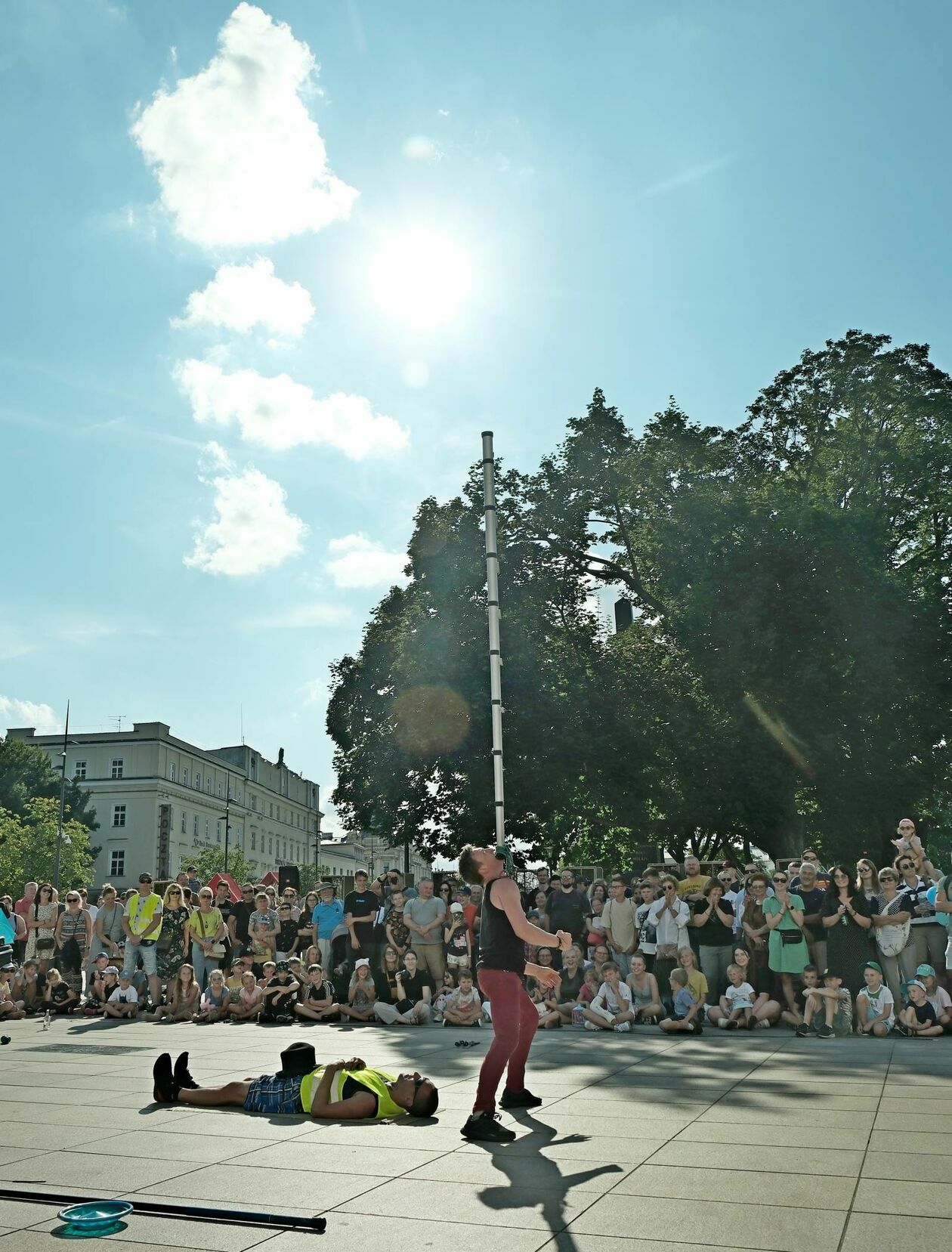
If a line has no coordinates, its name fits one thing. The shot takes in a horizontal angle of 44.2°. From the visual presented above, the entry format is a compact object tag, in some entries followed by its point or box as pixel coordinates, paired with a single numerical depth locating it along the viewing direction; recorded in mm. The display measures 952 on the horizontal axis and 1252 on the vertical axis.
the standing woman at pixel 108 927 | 18547
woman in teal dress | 13852
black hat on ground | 8055
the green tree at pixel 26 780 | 73125
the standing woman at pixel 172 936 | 18077
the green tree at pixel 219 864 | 88500
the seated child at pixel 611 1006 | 14055
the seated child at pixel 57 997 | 17469
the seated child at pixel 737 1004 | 13766
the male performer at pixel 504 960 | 7332
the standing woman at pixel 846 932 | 14039
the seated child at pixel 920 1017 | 12445
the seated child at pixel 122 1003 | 16984
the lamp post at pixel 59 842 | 61525
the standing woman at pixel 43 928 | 18281
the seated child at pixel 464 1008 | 15023
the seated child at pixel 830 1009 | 12930
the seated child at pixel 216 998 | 16203
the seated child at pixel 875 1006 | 12766
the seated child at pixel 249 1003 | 16062
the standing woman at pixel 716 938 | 14664
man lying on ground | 7613
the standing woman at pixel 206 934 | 17359
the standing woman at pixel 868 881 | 13891
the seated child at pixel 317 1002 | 15617
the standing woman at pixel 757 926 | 14492
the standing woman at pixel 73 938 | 18422
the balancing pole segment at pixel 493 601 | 11055
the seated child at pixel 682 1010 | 13516
